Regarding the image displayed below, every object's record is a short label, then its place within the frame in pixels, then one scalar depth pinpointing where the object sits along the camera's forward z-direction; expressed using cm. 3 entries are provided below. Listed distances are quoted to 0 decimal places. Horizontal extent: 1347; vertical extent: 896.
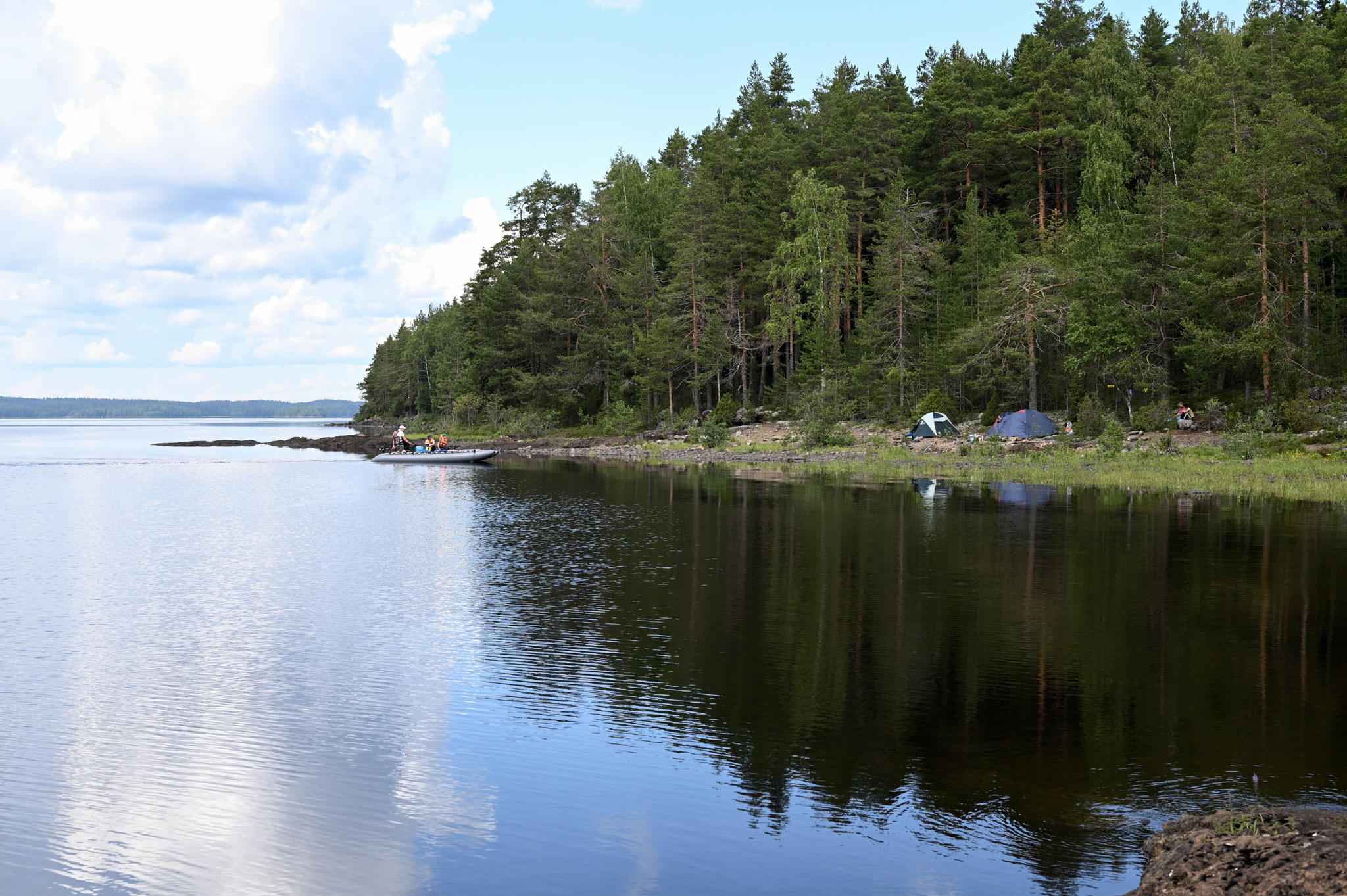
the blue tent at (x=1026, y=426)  5484
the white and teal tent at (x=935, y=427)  5894
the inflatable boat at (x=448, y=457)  6650
